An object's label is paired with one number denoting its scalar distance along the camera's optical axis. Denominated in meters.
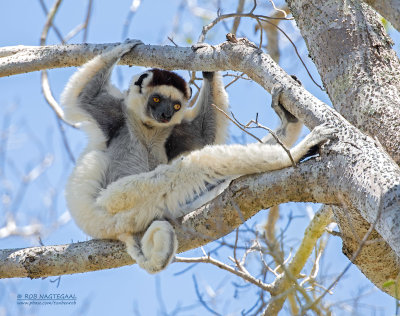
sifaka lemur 8.80
